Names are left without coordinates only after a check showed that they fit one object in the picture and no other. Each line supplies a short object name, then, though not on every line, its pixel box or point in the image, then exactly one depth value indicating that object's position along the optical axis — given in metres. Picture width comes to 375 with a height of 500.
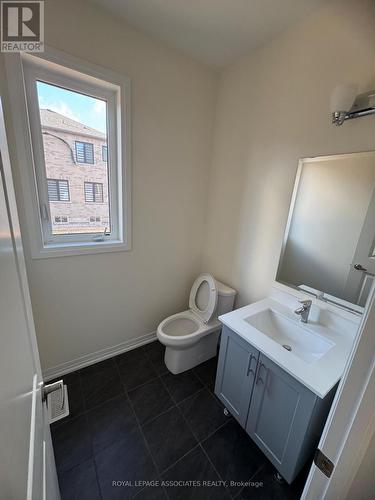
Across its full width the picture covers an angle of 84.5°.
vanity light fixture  1.07
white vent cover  1.31
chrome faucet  1.35
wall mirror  1.17
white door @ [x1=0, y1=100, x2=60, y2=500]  0.35
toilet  1.71
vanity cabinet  1.00
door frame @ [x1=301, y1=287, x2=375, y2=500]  0.47
